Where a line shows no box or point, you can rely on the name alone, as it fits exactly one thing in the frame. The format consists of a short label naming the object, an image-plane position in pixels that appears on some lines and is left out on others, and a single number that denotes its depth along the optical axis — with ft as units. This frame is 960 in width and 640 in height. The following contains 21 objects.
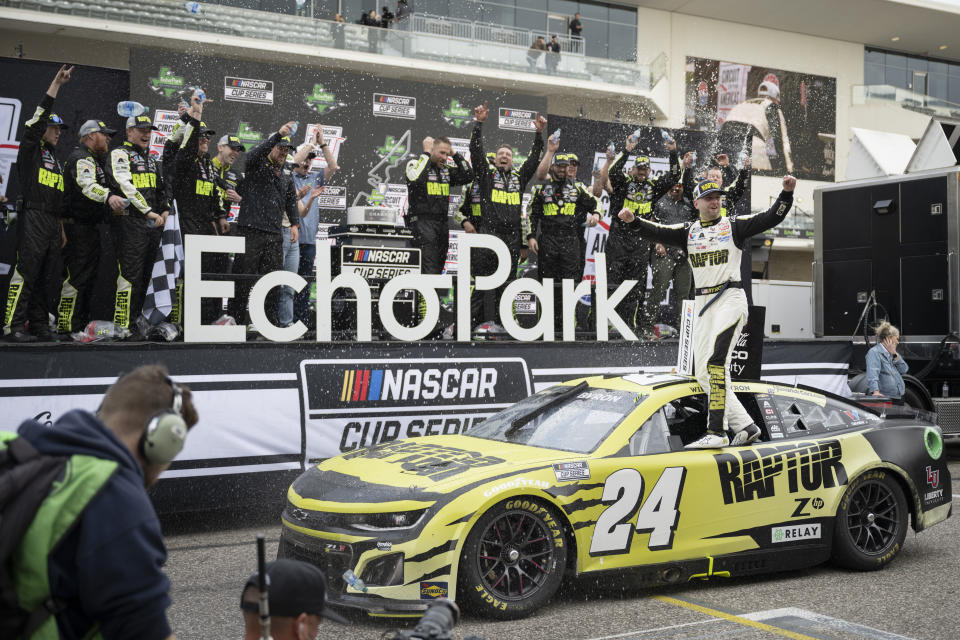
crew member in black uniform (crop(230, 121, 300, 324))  33.37
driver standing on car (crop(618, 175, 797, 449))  22.91
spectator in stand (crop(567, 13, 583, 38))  109.91
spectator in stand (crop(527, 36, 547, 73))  97.09
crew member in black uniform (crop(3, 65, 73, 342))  28.68
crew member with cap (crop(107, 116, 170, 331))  30.50
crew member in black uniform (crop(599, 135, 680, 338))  39.75
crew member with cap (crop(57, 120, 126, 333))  30.53
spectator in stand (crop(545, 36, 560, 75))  97.91
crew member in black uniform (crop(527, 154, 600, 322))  38.42
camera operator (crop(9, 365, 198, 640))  6.39
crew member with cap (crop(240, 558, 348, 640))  7.39
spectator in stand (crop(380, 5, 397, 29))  92.48
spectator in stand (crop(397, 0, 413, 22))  93.07
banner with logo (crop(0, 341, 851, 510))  24.76
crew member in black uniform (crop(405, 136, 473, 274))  36.58
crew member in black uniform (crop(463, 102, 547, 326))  37.68
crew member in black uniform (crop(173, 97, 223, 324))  32.31
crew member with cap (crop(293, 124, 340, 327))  39.99
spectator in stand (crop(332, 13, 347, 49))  87.45
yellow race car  16.80
